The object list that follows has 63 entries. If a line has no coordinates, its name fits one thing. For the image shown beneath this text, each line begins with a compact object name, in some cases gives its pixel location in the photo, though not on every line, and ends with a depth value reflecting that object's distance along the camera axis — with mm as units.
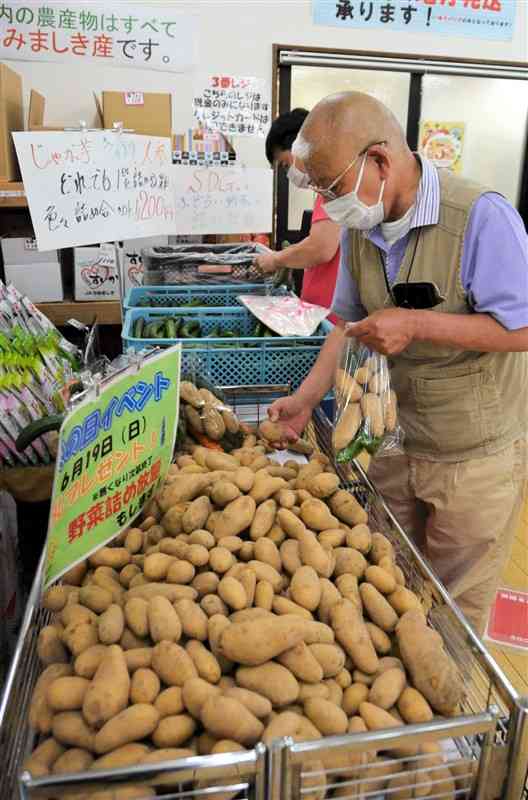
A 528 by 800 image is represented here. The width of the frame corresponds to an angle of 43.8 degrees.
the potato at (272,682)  744
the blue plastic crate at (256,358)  1715
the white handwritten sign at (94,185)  1551
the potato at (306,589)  878
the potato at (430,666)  787
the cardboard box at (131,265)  3428
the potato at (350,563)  971
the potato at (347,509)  1089
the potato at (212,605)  852
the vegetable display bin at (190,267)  2498
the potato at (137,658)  780
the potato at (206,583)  896
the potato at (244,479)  1110
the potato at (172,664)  750
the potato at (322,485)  1126
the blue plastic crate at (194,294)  2342
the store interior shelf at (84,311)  3248
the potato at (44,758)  683
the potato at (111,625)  813
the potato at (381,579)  945
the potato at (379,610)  895
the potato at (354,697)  782
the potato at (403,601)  917
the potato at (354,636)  823
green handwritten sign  866
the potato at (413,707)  764
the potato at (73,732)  709
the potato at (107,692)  708
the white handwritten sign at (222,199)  2514
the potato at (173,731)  704
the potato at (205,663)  766
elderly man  1194
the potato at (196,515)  1016
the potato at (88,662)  776
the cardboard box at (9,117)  2691
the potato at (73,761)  682
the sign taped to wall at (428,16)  3971
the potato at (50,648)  829
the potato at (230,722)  690
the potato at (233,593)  854
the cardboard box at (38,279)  3246
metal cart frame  625
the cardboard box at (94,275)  3270
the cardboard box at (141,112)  3148
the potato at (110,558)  981
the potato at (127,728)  688
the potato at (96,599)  885
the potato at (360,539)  1014
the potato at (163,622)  801
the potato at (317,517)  1044
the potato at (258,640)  769
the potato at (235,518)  1012
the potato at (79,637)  811
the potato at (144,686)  734
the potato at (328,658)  792
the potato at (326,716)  723
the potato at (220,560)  927
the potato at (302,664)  771
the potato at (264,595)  873
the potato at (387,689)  774
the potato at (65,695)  738
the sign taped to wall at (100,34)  3592
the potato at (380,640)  869
